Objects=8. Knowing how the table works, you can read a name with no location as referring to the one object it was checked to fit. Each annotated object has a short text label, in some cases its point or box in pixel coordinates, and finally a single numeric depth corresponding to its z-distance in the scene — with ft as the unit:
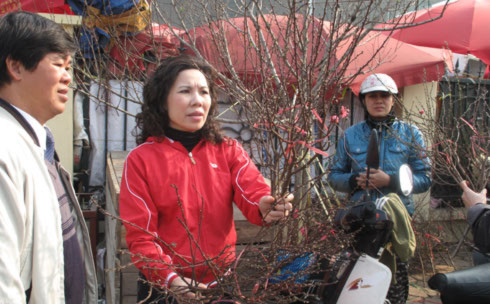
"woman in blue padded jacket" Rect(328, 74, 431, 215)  10.55
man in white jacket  4.54
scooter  6.37
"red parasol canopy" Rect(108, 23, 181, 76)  15.71
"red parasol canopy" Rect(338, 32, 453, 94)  18.33
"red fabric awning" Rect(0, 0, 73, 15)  17.28
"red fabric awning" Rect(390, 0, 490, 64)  19.92
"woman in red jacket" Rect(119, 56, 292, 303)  6.11
